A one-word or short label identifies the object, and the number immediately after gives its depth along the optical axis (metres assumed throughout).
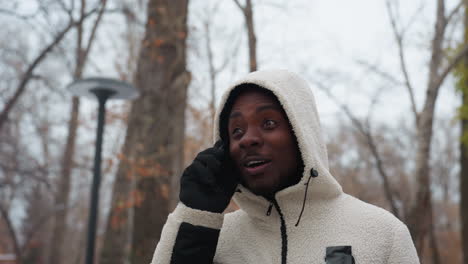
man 1.56
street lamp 5.10
